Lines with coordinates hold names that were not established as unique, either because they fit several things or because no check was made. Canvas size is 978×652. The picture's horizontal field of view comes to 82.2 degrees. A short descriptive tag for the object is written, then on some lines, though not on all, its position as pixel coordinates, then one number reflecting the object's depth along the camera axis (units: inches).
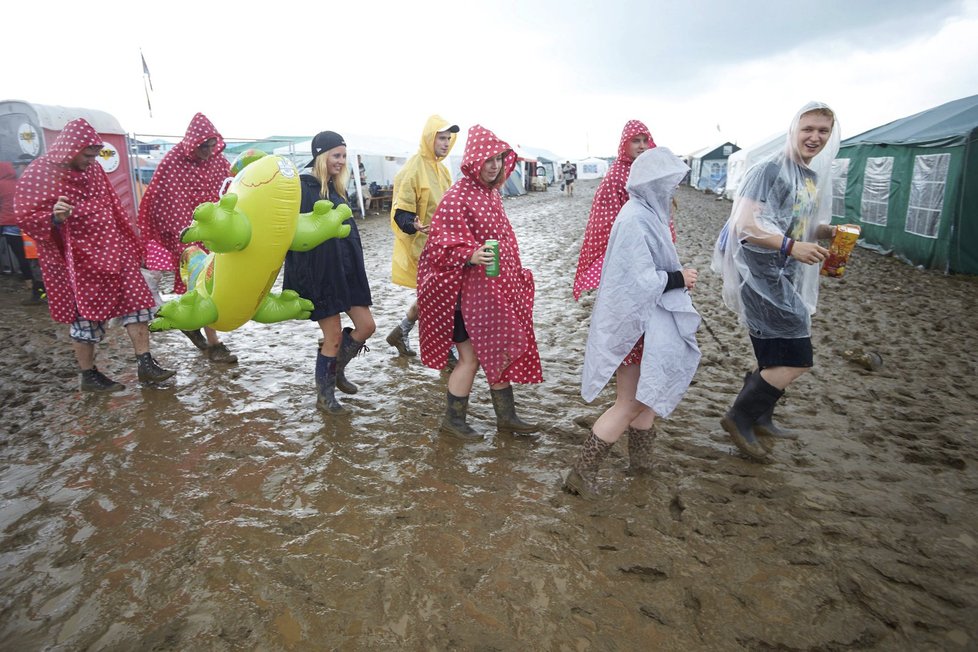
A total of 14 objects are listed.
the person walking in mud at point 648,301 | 95.0
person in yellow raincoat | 161.9
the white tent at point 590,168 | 2361.0
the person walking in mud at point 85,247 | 141.4
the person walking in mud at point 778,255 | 109.4
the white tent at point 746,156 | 821.9
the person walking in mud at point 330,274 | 131.8
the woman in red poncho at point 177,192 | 168.2
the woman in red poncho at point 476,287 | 114.3
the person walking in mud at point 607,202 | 149.1
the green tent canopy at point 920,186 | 325.1
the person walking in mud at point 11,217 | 295.1
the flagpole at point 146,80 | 716.0
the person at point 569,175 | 1160.2
